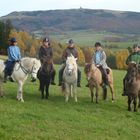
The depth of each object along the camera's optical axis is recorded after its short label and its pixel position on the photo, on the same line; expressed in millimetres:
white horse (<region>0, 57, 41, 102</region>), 16334
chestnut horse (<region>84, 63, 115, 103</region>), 17142
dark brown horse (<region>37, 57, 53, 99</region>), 17484
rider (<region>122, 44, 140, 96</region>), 16859
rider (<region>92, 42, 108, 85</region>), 18203
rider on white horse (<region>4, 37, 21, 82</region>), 16531
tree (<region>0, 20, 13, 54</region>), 73000
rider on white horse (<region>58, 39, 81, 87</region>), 18033
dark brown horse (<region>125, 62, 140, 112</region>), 15742
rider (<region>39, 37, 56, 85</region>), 17688
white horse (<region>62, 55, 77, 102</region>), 16922
